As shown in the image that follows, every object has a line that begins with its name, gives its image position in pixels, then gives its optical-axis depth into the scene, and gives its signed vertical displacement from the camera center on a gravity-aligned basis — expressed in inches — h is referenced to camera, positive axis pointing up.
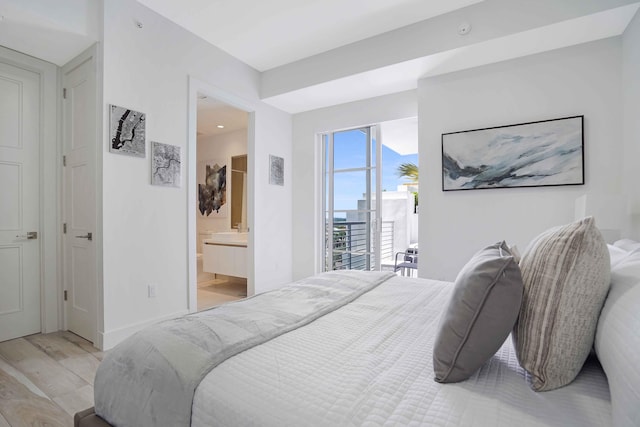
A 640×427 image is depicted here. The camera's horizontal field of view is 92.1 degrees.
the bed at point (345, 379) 26.6 -17.8
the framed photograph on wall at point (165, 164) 109.3 +16.7
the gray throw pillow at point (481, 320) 32.2 -11.6
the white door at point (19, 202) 101.4 +2.9
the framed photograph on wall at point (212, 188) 222.4 +16.3
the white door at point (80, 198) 100.3 +4.1
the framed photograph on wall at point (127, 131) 98.3 +26.0
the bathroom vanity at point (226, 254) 164.9 -24.5
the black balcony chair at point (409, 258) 174.0 -28.3
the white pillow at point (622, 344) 22.4 -11.5
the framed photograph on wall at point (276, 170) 163.2 +21.6
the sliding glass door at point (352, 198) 157.9 +6.1
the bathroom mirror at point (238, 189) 217.3 +14.9
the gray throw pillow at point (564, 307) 31.0 -10.0
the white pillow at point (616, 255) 43.2 -7.3
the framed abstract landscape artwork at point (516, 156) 105.0 +19.9
